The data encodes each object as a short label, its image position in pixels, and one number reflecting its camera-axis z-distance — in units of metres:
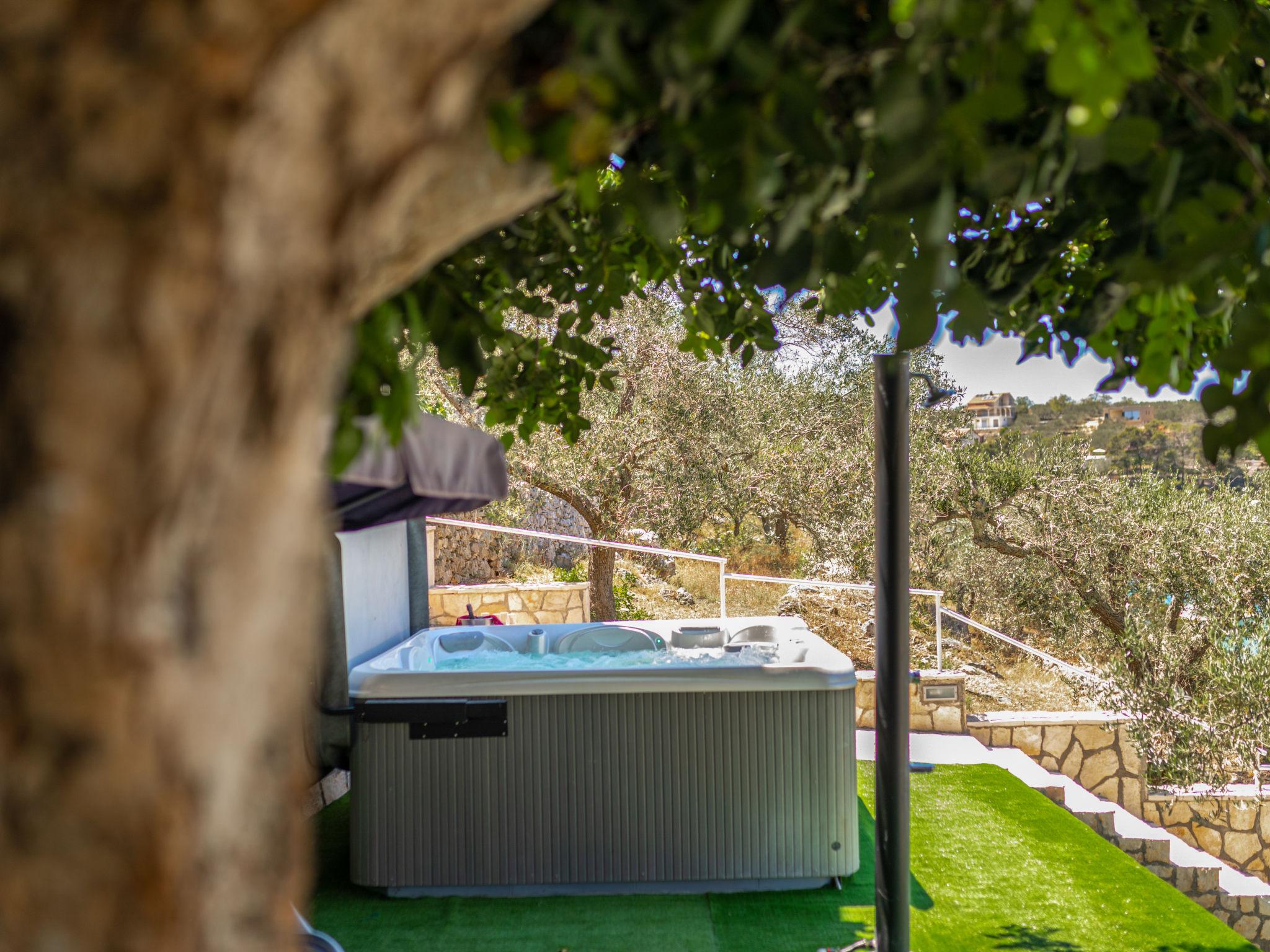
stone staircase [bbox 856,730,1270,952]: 4.98
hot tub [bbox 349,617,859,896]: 3.64
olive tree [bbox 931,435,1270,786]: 6.54
